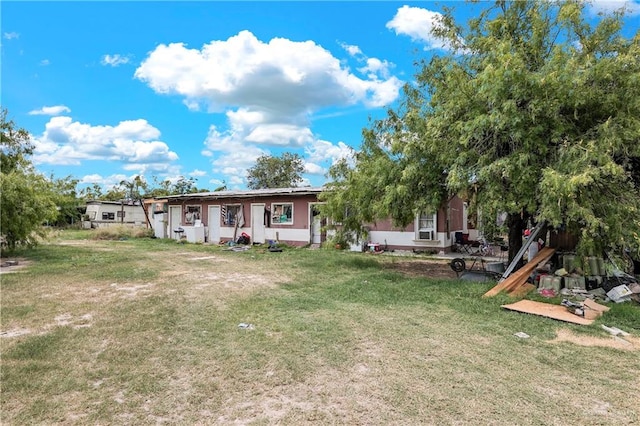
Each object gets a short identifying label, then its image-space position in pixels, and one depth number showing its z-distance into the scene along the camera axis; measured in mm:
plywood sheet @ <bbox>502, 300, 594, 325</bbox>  5449
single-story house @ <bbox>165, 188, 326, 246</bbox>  17406
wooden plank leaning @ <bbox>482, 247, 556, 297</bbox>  7127
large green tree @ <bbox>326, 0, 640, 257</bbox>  6301
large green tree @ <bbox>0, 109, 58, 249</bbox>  11414
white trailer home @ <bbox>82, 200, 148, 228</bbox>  33528
